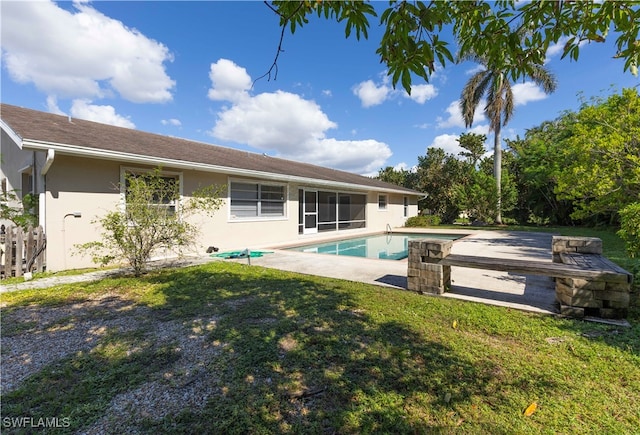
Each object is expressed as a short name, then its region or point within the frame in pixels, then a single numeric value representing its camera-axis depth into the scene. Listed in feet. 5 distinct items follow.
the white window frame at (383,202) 69.87
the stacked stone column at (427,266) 16.57
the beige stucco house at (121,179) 22.03
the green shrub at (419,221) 78.79
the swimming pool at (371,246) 38.92
